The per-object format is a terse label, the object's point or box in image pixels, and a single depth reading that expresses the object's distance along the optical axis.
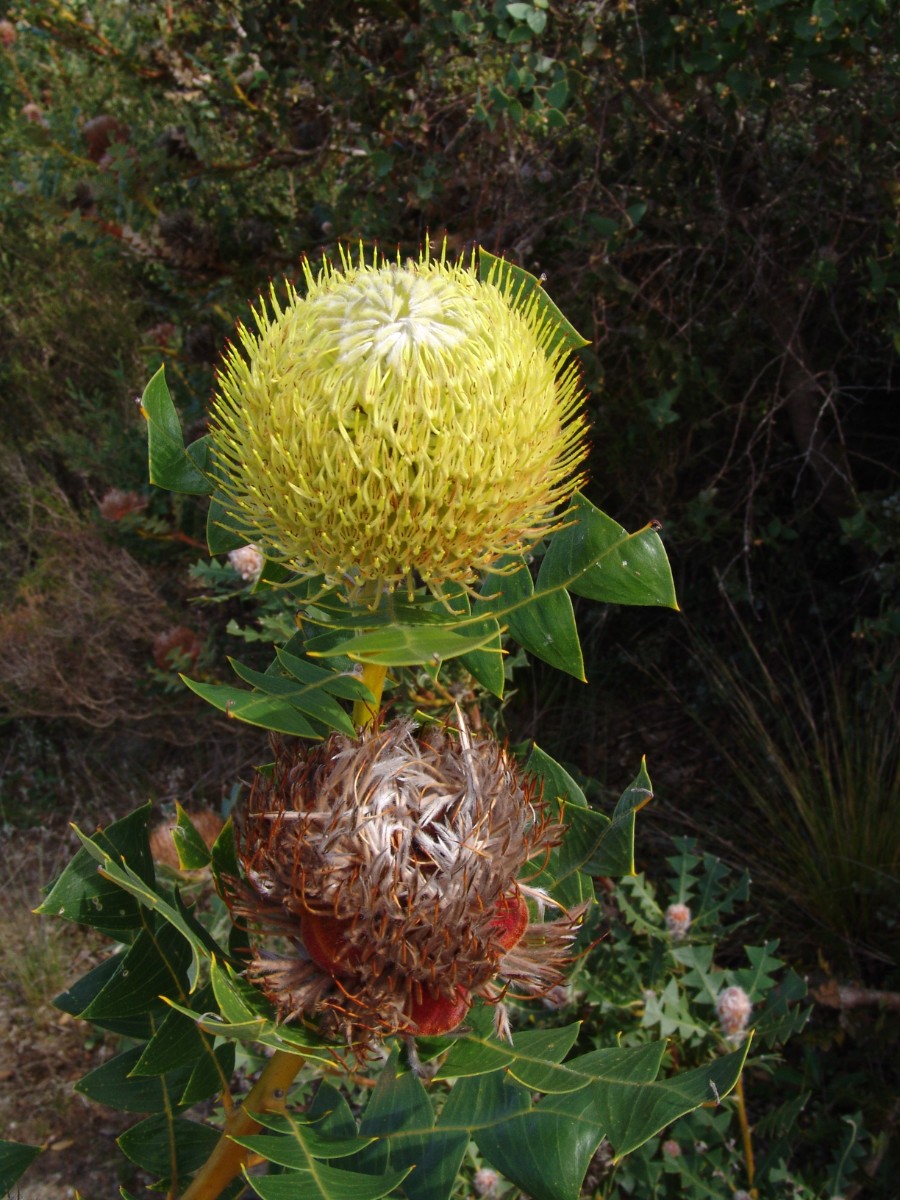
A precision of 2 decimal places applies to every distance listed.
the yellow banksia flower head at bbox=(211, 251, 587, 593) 0.25
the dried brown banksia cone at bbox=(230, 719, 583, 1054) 0.26
